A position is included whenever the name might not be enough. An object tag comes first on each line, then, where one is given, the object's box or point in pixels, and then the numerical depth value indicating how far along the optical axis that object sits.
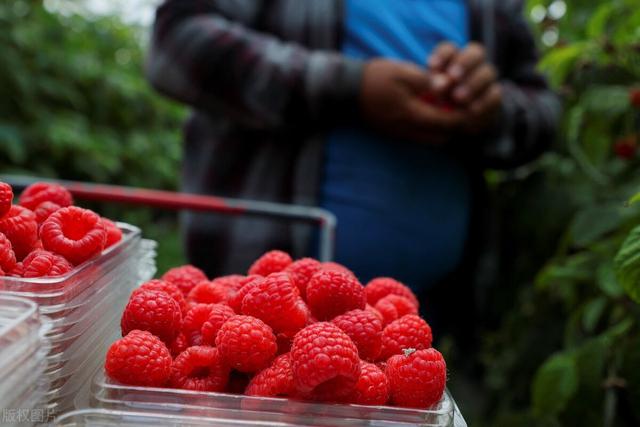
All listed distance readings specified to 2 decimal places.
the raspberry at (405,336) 0.57
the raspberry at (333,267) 0.64
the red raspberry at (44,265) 0.52
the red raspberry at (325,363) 0.47
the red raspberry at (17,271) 0.53
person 1.24
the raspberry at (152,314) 0.54
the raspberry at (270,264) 0.68
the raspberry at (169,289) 0.58
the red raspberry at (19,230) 0.57
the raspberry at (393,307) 0.63
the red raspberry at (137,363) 0.49
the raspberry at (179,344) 0.56
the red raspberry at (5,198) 0.56
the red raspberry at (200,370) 0.51
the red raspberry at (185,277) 0.68
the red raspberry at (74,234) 0.57
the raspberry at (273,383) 0.49
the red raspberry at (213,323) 0.55
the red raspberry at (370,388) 0.49
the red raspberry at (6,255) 0.53
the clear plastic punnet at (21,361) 0.42
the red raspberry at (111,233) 0.67
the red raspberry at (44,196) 0.67
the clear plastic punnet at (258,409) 0.46
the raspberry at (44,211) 0.64
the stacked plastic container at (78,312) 0.49
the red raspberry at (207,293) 0.64
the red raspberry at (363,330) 0.54
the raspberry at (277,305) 0.54
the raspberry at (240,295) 0.58
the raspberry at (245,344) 0.50
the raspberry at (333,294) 0.57
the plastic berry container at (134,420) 0.46
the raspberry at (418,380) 0.49
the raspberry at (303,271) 0.62
